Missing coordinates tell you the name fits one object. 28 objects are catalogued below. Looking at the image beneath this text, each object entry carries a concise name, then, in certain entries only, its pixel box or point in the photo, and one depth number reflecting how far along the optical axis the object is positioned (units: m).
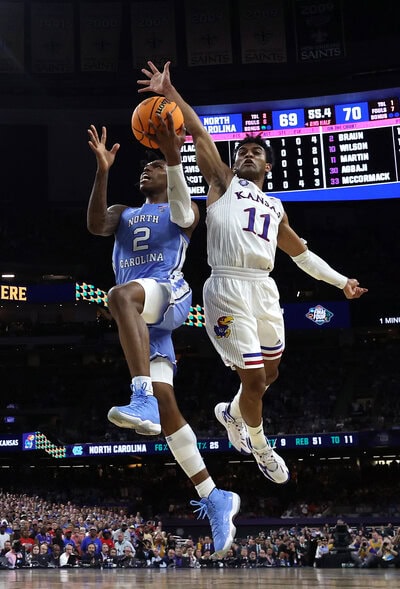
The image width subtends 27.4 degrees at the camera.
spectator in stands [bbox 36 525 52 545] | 16.70
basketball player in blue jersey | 5.55
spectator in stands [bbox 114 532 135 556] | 17.11
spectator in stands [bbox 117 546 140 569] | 16.69
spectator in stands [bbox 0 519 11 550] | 16.38
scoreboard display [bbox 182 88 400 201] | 21.62
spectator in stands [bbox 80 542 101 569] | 16.59
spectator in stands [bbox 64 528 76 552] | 16.89
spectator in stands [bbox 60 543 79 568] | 16.39
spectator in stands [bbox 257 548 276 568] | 17.95
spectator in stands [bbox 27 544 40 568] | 16.38
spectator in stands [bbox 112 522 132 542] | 17.77
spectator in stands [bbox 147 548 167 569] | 17.33
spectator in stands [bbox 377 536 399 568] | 15.88
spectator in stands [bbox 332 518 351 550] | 17.28
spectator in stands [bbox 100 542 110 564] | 16.67
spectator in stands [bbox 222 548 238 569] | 17.81
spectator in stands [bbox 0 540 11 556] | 16.38
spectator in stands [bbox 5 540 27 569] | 16.07
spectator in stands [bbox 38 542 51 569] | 16.33
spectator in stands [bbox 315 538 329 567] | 17.05
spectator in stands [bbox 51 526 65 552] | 16.95
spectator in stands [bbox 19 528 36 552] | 16.45
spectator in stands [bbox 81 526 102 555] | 16.78
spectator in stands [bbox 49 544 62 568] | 16.53
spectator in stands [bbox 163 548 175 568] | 17.45
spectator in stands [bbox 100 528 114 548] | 17.10
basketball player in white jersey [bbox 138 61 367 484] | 6.16
